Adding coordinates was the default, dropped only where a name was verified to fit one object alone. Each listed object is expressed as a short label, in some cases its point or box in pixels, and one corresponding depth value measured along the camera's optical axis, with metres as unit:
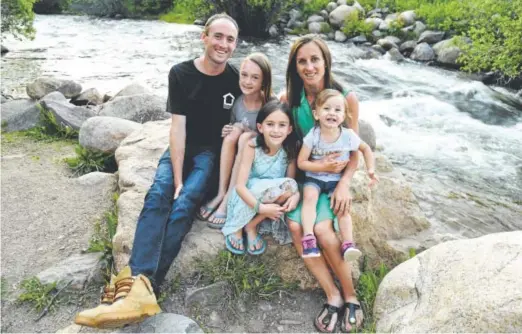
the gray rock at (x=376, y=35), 18.80
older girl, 3.73
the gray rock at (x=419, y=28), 18.11
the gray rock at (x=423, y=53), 16.22
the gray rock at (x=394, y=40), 17.78
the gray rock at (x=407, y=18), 19.06
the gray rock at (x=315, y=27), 20.89
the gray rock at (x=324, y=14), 21.96
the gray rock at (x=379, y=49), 17.22
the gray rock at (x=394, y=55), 16.38
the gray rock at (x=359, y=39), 18.88
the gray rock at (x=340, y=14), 20.70
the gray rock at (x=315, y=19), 21.80
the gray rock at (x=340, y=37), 19.56
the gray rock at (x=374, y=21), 19.48
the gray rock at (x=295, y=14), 22.92
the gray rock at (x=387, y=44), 17.38
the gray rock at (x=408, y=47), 17.22
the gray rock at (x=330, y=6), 22.50
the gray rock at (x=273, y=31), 21.81
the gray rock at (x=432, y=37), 17.15
